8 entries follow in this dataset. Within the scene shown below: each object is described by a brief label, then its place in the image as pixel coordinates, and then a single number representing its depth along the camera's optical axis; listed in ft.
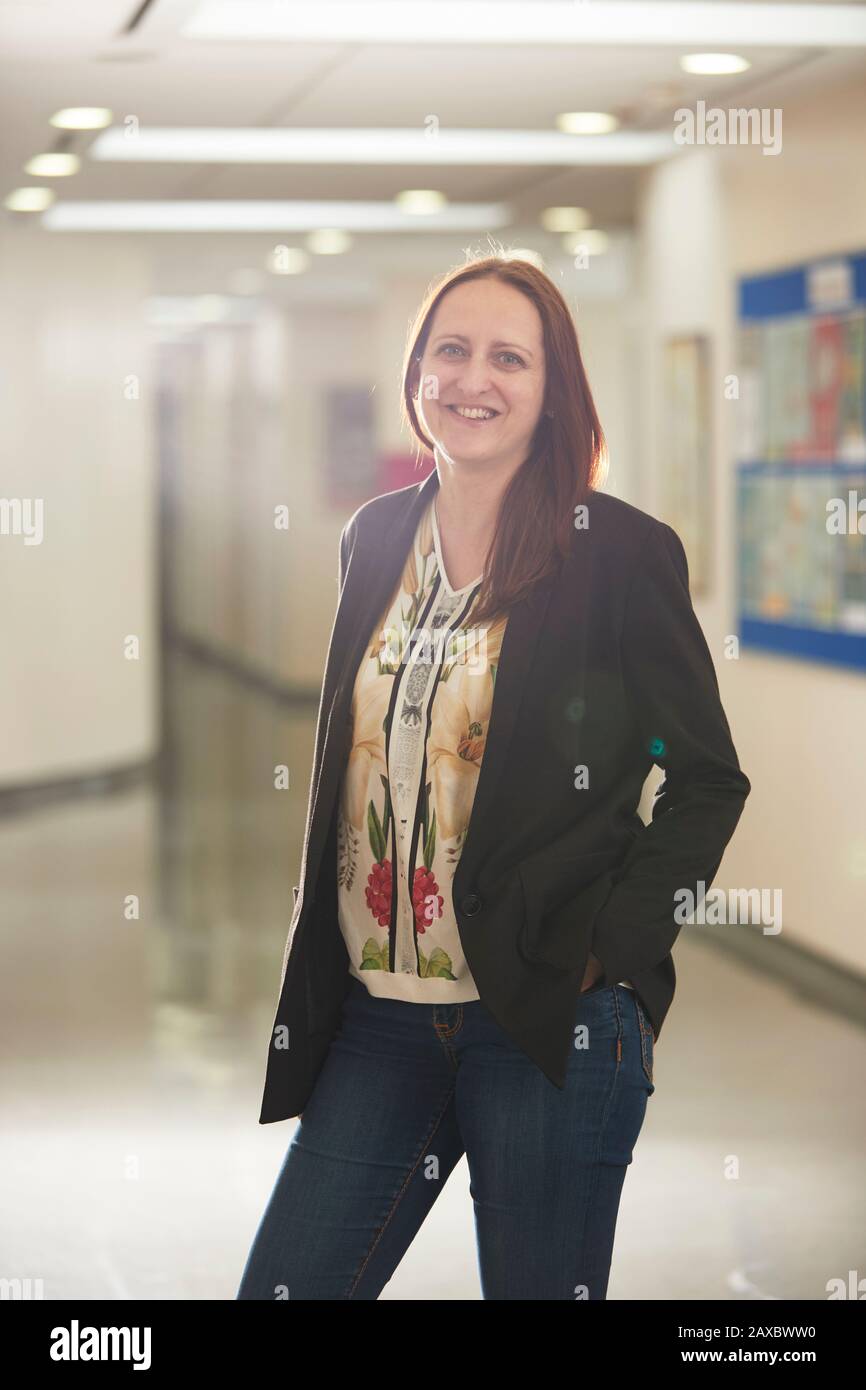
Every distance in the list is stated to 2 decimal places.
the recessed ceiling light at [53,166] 21.70
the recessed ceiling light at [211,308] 45.01
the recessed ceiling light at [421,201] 23.65
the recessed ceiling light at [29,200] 24.73
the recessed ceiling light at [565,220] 25.13
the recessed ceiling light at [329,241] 29.45
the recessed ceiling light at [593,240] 28.30
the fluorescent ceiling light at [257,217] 26.20
